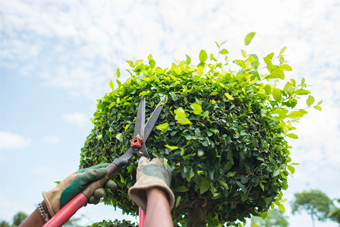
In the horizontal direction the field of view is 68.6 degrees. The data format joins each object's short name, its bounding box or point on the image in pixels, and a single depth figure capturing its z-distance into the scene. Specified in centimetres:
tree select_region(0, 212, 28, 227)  2449
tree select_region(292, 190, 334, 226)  3241
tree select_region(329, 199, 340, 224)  2229
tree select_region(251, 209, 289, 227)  3128
